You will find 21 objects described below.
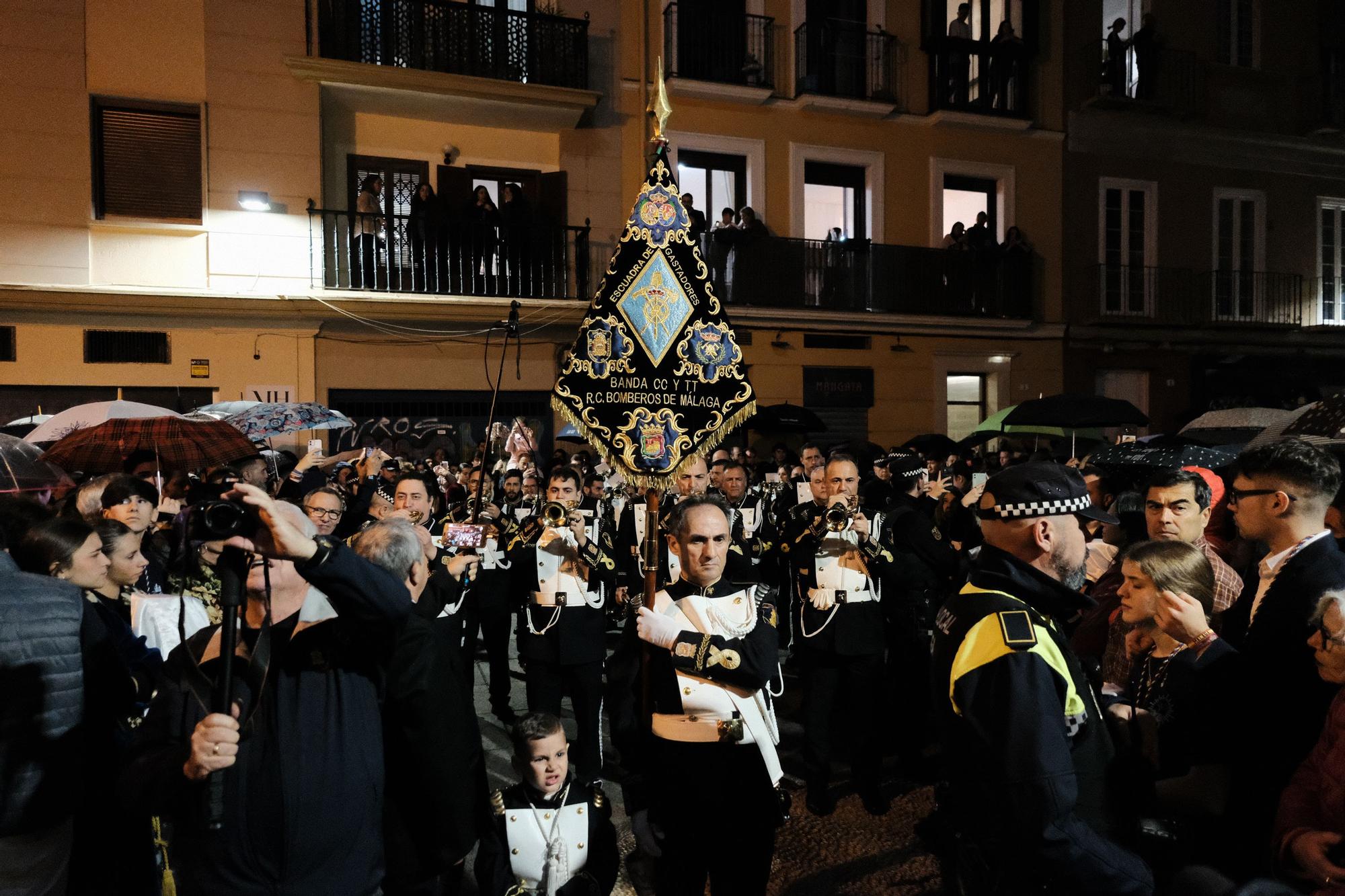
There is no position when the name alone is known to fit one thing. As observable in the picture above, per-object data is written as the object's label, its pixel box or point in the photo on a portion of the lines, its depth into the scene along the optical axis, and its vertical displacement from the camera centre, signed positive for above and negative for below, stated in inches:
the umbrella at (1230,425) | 340.2 -5.7
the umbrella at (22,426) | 418.3 -2.0
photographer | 92.9 -35.3
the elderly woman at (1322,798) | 95.0 -44.3
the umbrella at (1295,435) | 182.4 -5.5
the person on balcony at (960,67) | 709.9 +282.1
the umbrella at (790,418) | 613.9 -2.0
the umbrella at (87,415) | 323.6 +2.2
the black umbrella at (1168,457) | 222.5 -11.9
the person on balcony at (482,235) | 611.8 +127.9
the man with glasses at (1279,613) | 112.3 -28.4
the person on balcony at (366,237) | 590.9 +122.6
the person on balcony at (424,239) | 595.8 +123.5
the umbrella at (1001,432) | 472.1 -10.9
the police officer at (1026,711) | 89.1 -31.4
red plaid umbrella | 293.6 -8.3
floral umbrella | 382.0 +0.3
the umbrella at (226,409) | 409.1 +5.6
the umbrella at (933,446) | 555.5 -20.0
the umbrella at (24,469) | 200.7 -11.2
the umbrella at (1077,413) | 401.4 +0.0
